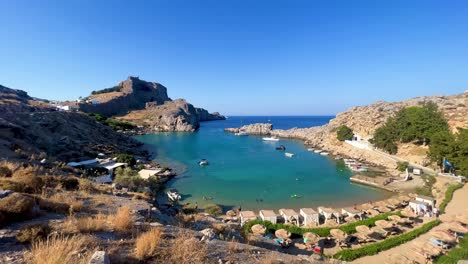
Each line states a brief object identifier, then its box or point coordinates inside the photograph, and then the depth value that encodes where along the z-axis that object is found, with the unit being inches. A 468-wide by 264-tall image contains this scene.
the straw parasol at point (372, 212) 811.1
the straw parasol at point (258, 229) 650.2
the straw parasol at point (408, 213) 737.0
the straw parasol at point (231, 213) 825.2
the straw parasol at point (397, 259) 517.6
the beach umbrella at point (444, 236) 575.2
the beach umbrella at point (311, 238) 609.2
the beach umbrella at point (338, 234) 618.3
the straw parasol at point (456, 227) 617.3
